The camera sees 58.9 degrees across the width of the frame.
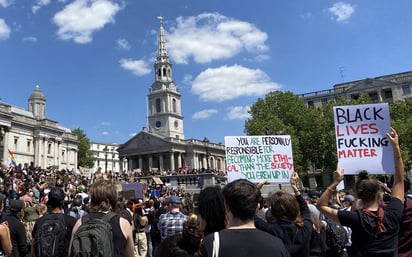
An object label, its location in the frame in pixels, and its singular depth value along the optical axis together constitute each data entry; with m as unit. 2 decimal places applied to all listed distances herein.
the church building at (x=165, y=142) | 87.94
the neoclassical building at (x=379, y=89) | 58.06
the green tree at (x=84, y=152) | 84.00
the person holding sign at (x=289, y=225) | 3.91
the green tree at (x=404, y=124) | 44.93
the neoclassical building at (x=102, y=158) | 123.12
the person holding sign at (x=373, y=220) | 3.72
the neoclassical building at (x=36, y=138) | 56.22
